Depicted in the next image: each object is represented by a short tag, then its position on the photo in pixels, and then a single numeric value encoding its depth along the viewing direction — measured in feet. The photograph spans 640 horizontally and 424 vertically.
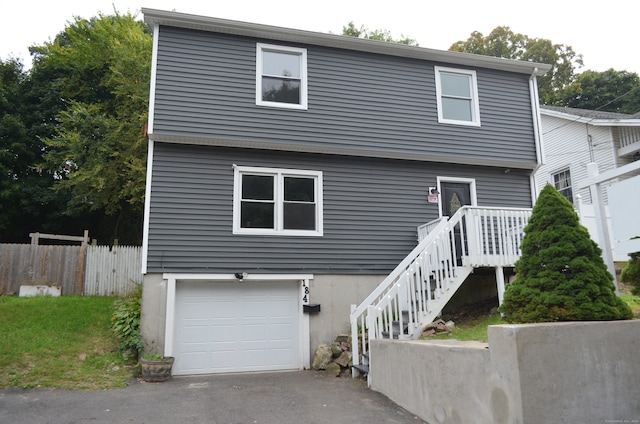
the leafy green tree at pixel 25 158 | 67.26
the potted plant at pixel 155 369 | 26.11
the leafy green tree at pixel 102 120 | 60.75
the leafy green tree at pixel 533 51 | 100.37
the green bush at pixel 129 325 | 28.12
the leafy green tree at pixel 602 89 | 96.27
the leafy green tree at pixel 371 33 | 87.97
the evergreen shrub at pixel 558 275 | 14.28
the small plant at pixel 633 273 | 15.08
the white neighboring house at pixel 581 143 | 52.49
